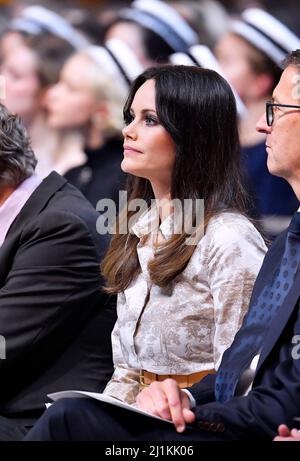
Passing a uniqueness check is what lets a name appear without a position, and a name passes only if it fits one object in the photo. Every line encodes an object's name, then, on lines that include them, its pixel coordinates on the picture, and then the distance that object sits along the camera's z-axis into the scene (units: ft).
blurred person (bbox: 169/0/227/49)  40.24
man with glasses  15.47
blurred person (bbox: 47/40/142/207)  37.40
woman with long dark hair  18.83
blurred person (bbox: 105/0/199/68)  40.06
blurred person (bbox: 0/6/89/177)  42.83
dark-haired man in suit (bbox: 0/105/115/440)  20.80
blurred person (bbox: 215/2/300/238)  33.14
